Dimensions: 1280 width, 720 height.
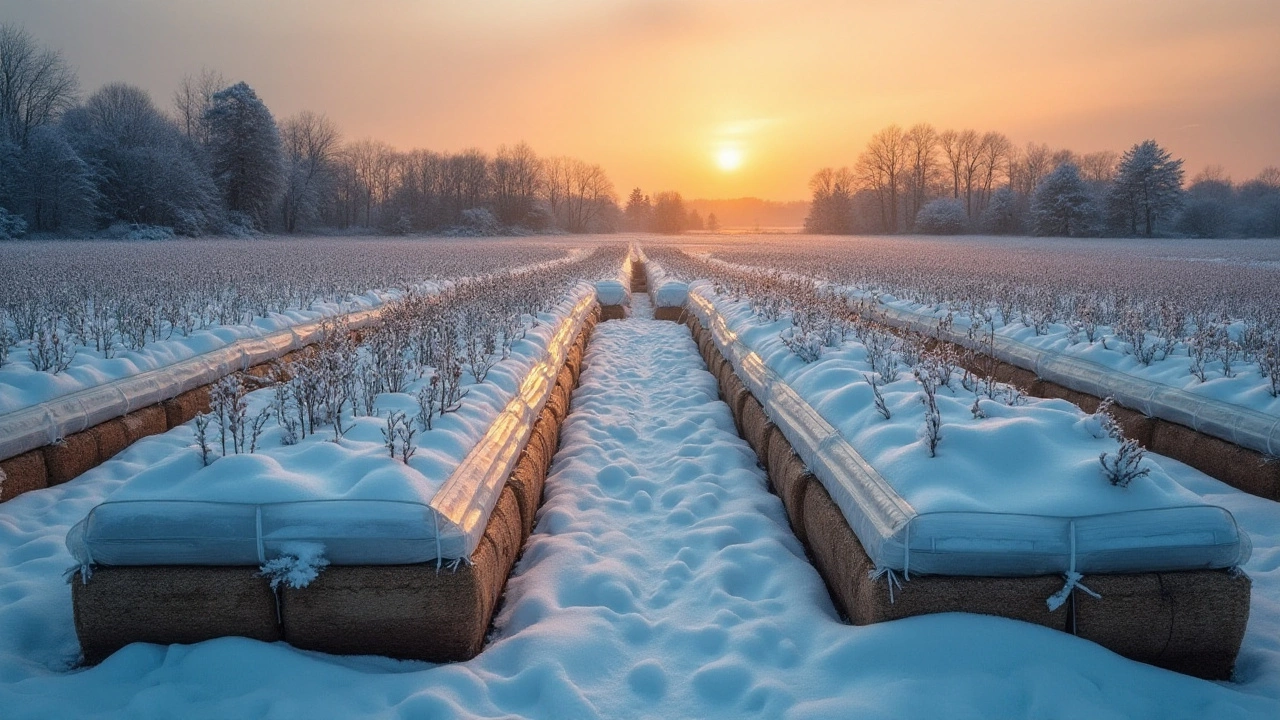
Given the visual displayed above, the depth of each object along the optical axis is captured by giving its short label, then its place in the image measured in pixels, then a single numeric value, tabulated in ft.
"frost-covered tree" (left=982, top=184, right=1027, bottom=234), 214.48
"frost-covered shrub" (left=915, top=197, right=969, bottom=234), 223.51
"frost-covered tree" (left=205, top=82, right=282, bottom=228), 172.76
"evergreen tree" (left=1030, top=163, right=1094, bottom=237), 184.44
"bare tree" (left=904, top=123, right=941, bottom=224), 281.54
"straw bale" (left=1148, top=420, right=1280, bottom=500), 15.24
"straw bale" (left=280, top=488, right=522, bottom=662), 9.73
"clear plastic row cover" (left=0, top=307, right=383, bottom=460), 15.80
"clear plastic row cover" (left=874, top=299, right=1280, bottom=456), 15.65
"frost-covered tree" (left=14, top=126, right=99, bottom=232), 133.08
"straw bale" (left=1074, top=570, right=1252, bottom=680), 9.32
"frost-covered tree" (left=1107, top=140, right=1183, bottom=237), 175.11
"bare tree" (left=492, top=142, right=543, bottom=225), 277.23
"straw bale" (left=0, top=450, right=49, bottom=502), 15.17
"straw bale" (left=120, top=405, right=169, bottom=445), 19.06
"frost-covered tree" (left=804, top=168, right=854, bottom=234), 278.26
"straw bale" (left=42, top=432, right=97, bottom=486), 16.29
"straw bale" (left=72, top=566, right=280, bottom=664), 9.70
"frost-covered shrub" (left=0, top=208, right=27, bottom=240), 120.67
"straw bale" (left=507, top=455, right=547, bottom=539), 14.25
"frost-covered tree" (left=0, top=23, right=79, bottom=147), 167.63
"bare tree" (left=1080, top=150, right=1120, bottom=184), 331.16
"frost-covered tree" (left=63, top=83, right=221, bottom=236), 149.38
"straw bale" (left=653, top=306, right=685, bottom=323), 47.83
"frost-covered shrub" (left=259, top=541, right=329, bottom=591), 9.55
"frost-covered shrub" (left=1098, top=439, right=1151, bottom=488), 9.88
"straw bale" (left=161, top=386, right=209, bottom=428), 21.06
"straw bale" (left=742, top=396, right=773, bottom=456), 18.45
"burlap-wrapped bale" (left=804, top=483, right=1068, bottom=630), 9.43
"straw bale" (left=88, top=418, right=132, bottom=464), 17.75
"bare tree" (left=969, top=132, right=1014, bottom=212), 288.30
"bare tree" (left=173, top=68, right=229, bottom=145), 232.94
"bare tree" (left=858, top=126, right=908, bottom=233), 278.26
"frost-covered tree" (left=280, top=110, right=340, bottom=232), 231.50
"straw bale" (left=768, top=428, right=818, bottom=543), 14.29
